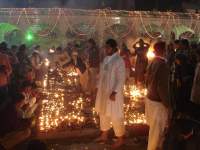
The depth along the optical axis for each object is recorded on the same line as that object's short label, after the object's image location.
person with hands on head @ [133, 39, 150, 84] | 8.09
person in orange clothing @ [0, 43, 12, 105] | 3.95
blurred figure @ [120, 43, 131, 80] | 8.19
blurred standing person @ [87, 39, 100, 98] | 7.75
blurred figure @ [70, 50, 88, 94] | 7.97
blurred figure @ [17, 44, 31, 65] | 7.24
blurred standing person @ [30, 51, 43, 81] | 7.77
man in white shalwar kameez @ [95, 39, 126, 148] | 4.50
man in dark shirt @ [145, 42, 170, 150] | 3.88
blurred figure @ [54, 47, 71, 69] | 8.82
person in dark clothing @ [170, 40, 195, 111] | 4.17
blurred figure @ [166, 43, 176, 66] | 6.56
